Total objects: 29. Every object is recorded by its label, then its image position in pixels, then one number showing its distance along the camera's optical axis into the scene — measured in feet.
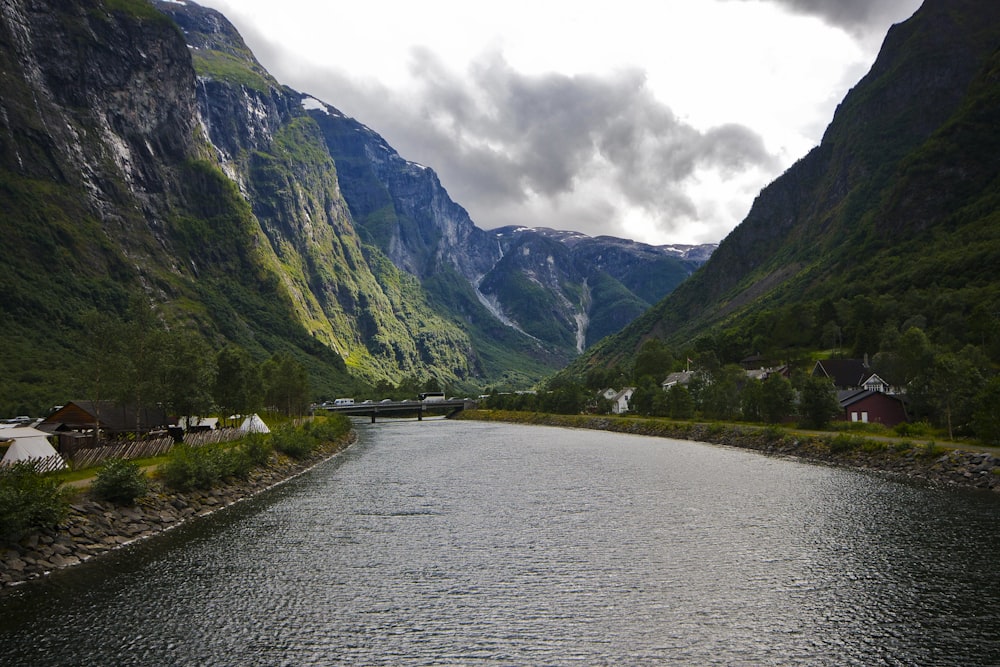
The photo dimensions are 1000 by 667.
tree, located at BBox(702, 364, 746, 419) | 393.09
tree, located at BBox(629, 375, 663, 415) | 481.87
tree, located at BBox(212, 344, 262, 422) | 312.29
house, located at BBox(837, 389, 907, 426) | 311.06
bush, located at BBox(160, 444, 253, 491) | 169.48
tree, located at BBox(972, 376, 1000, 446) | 197.26
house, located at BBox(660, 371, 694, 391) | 559.22
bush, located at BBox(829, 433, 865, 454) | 235.93
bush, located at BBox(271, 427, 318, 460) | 268.41
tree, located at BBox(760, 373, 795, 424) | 338.75
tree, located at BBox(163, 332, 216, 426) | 252.62
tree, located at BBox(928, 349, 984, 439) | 222.28
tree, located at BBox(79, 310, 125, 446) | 218.79
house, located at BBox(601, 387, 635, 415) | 560.20
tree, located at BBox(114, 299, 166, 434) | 220.64
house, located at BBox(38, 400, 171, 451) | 247.70
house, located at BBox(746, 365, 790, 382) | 476.54
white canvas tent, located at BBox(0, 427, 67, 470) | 162.91
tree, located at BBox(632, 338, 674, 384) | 621.56
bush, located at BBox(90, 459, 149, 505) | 139.85
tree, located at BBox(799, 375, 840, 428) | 299.79
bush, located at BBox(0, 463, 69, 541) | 106.93
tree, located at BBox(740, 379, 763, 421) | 361.96
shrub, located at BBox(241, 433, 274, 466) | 225.56
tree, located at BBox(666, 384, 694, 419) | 432.66
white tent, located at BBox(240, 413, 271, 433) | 309.83
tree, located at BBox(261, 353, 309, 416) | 442.09
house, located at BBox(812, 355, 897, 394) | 378.53
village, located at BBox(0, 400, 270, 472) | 171.01
